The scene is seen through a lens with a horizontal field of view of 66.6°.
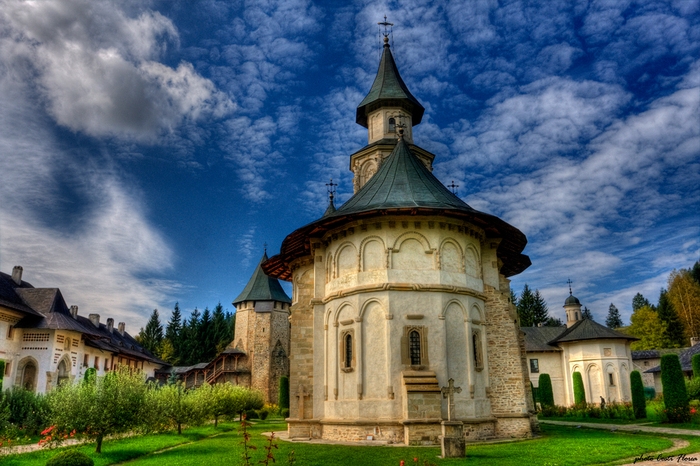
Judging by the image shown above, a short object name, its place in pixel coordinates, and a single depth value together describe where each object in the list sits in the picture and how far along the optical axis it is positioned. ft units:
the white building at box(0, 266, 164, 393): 91.04
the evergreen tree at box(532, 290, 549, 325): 208.54
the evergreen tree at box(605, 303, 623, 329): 322.14
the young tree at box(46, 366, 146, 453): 43.60
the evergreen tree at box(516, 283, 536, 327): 201.57
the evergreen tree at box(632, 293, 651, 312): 274.77
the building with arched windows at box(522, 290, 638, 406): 122.62
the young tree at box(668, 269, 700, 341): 183.93
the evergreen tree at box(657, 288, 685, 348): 178.60
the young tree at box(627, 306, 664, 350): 176.55
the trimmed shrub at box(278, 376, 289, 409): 120.26
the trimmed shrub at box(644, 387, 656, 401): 137.23
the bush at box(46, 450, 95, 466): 31.91
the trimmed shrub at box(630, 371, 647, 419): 81.41
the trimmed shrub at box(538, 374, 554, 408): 108.99
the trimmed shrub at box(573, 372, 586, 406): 116.06
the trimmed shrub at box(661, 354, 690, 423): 64.90
